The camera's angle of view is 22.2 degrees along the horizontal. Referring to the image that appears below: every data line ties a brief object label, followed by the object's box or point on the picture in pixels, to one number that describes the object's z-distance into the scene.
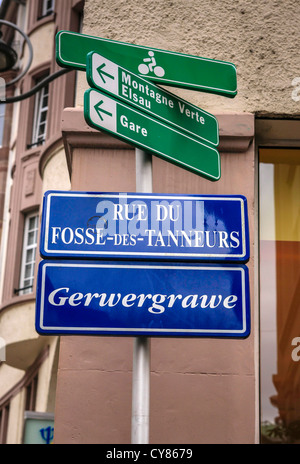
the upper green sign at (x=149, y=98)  4.27
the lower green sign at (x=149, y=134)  4.15
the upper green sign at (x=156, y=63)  4.61
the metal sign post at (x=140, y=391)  3.75
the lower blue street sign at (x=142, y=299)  4.07
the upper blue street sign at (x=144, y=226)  4.25
